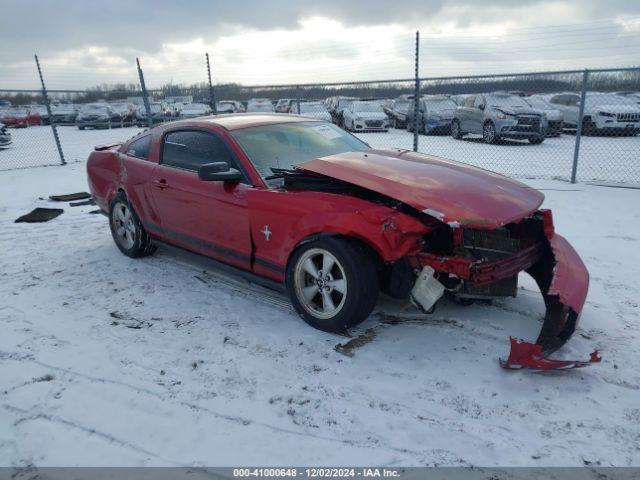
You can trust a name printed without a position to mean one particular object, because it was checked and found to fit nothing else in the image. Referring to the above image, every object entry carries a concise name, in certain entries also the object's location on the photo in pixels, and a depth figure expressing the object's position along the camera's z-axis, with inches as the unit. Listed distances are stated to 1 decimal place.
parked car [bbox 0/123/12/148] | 646.5
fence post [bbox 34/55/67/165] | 461.6
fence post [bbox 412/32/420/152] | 331.9
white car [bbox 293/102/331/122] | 627.8
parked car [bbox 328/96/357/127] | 741.9
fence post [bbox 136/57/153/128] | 459.2
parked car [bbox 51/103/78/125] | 1072.2
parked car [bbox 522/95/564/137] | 540.4
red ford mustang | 115.3
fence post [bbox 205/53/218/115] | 466.6
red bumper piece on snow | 103.6
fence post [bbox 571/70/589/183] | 295.7
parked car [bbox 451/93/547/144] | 493.7
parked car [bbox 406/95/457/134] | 616.7
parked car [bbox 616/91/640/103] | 546.3
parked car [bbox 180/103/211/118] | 776.9
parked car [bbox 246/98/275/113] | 970.7
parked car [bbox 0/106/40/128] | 1096.2
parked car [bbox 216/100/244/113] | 968.9
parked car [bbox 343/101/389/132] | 669.9
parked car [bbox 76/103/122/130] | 936.3
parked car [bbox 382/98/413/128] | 734.5
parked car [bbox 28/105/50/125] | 1142.3
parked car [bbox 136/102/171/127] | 740.0
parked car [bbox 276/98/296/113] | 871.5
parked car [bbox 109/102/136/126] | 979.3
